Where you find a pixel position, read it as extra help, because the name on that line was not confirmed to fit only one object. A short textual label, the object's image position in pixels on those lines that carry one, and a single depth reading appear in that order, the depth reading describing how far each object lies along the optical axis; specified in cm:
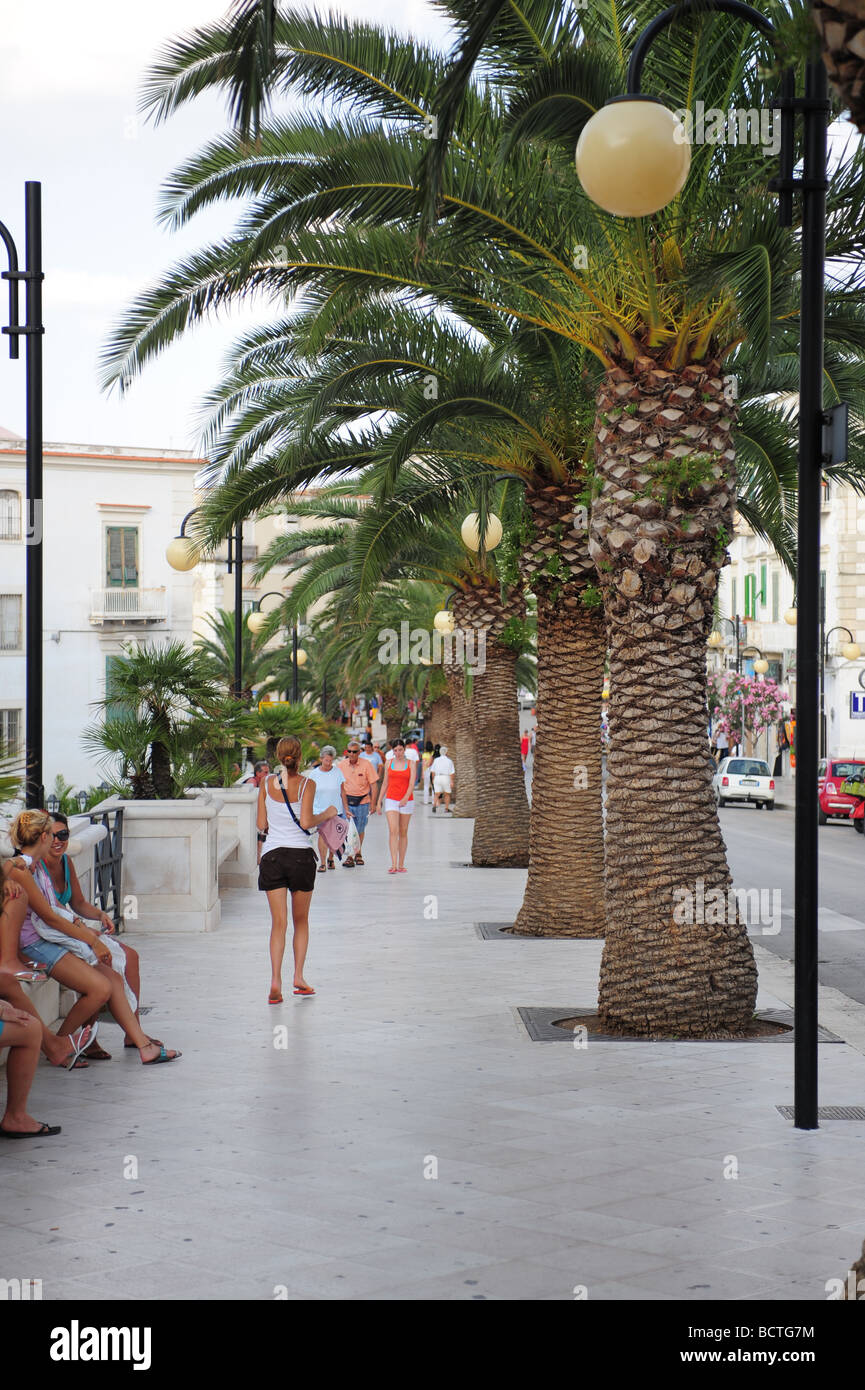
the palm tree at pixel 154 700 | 1552
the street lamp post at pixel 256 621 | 3331
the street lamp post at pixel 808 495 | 673
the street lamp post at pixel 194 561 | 1880
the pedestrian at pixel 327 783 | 1866
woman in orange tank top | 2073
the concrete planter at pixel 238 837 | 1909
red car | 3638
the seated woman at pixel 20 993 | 692
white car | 4475
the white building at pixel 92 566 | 5325
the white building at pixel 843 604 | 5750
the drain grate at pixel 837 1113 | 730
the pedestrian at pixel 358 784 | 2323
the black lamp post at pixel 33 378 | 1112
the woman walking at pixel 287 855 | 1045
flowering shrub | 5762
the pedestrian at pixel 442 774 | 3512
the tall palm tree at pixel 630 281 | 922
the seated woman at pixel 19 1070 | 664
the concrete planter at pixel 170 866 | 1426
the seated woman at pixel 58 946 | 775
